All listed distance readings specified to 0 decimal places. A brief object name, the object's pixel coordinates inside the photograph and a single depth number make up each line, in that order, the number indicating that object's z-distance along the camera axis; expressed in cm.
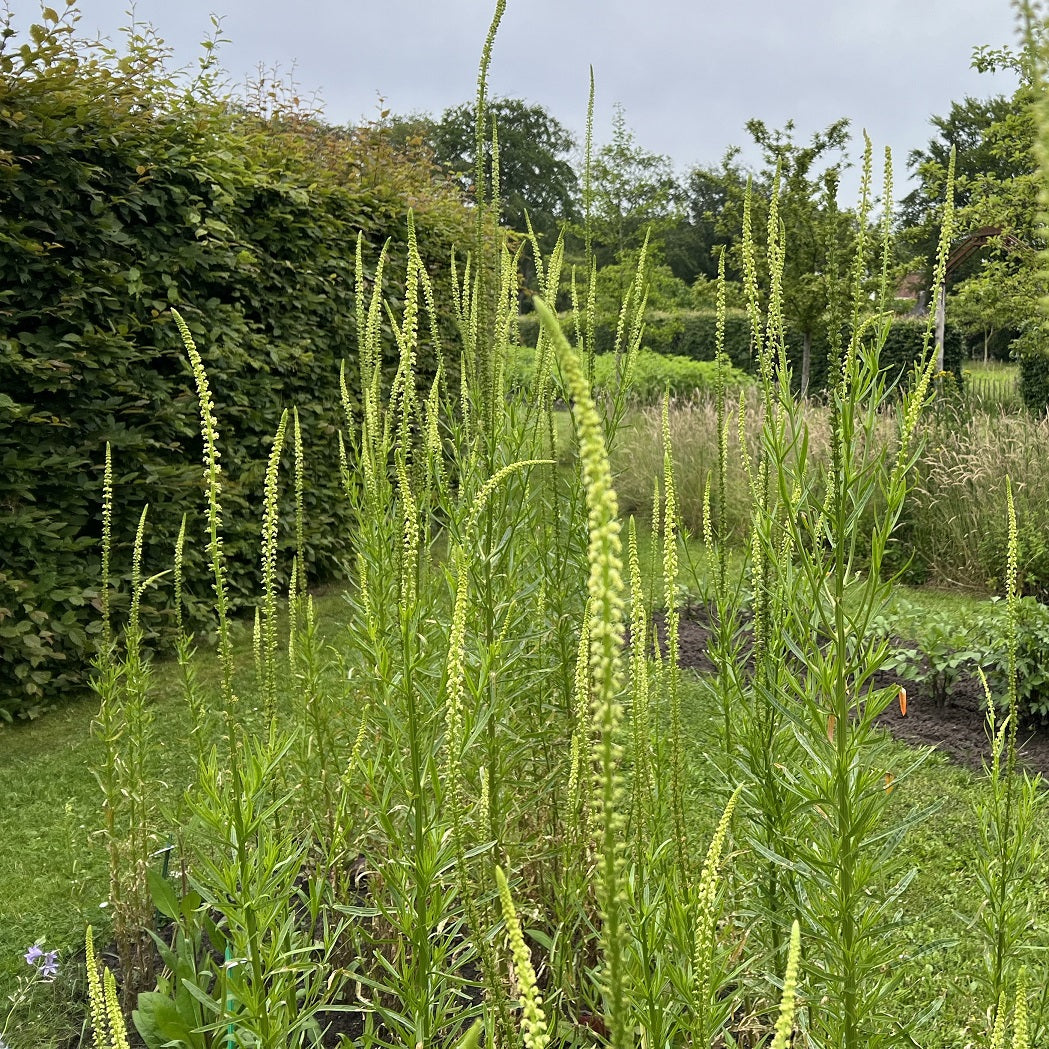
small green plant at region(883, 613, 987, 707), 525
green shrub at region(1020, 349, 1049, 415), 1385
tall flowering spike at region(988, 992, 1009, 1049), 125
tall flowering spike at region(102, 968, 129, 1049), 100
